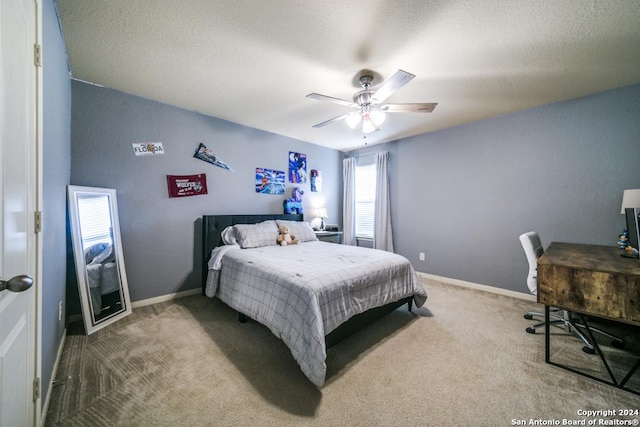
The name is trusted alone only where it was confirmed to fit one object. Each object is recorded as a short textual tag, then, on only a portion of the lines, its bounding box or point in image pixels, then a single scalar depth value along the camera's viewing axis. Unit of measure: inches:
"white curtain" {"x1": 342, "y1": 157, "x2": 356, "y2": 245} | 193.6
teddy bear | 126.8
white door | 29.0
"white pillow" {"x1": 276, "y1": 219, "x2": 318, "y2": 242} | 138.5
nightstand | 160.6
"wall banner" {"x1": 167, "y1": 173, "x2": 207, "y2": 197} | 116.0
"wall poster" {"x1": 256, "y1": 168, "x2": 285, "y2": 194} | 149.5
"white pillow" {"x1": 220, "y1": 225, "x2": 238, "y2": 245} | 117.9
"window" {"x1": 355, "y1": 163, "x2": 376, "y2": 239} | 184.4
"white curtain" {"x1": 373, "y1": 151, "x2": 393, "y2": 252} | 168.9
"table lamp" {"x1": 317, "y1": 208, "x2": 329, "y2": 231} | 176.4
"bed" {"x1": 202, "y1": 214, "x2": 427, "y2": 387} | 63.6
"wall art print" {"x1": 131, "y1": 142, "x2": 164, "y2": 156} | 106.5
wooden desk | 56.0
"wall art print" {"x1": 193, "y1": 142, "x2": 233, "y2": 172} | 124.3
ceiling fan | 83.7
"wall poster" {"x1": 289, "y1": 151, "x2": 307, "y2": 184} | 166.2
